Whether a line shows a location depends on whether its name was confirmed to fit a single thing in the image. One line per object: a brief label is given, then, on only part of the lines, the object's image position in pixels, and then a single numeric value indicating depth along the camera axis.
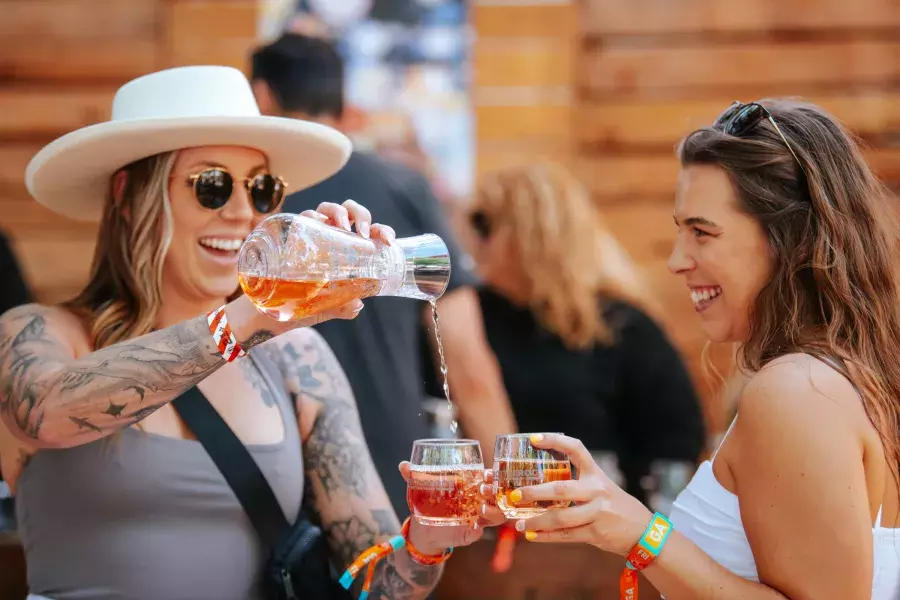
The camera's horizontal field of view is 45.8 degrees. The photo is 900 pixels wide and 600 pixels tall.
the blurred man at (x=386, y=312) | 3.46
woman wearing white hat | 1.95
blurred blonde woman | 4.15
